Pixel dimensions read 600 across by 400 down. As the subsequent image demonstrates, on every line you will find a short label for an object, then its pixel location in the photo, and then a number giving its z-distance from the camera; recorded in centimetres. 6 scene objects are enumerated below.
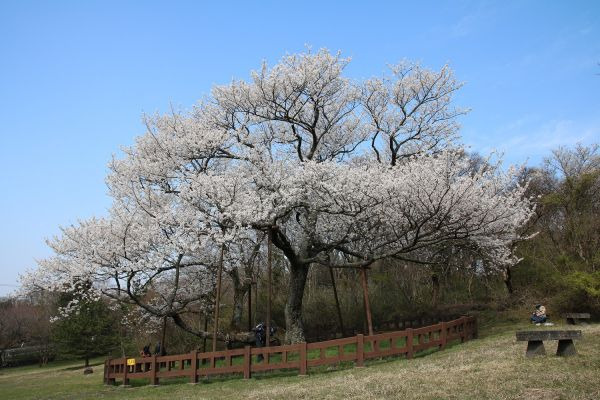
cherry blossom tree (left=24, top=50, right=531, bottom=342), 1544
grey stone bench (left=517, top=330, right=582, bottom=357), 897
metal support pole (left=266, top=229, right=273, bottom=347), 1456
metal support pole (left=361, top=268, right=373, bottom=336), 1374
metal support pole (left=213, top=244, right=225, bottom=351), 1402
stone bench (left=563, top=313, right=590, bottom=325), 1543
